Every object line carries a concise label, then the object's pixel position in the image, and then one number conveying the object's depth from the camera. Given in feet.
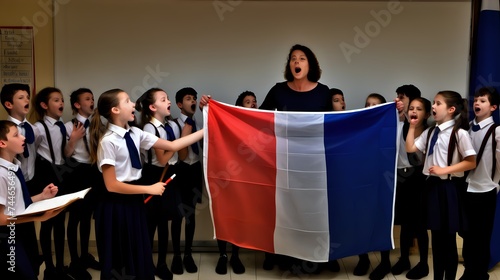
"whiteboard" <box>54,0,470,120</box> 13.89
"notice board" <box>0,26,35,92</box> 13.57
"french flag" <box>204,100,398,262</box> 11.19
